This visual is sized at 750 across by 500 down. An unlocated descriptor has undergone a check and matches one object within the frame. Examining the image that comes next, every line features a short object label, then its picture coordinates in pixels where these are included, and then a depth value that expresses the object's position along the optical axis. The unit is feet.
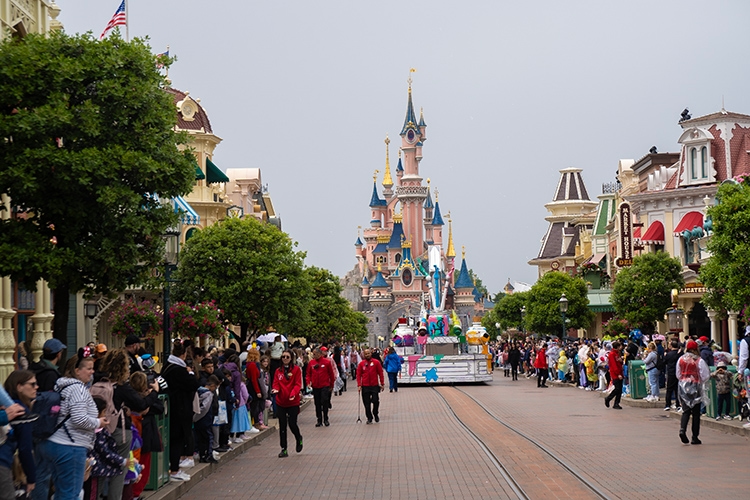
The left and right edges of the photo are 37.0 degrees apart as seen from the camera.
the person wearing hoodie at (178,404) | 43.93
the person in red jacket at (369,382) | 79.00
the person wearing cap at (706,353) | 68.90
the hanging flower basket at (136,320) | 94.07
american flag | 86.07
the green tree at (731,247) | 88.53
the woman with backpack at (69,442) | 29.01
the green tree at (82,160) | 49.67
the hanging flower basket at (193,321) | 97.60
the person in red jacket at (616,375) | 86.74
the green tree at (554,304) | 215.51
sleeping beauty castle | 548.72
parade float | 144.56
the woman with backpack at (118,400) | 32.78
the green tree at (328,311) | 223.92
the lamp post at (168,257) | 57.41
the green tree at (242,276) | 120.88
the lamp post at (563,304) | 141.94
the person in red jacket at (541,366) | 130.82
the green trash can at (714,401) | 65.57
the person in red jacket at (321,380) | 73.92
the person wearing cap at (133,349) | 45.19
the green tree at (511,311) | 327.47
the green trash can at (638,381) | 91.91
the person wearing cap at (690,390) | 54.39
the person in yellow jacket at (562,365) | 137.69
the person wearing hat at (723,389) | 64.75
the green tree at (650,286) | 149.79
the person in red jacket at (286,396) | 55.47
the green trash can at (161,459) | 40.04
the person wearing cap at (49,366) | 31.45
